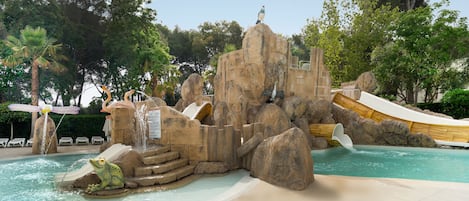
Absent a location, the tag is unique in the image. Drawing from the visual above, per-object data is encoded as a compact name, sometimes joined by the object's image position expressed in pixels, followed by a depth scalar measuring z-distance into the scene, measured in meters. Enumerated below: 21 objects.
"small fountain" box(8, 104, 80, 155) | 11.68
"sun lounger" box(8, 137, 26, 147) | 13.66
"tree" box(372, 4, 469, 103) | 21.12
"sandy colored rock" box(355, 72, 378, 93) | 20.68
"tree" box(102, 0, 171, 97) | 19.67
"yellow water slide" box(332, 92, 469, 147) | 14.89
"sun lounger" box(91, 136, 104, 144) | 15.60
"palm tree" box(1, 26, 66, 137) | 14.33
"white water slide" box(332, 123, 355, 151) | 13.89
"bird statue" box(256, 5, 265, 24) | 15.09
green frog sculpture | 6.48
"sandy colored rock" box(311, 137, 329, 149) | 13.66
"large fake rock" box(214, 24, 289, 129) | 14.30
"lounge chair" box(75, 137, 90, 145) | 15.20
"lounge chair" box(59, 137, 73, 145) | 14.59
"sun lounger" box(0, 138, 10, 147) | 13.68
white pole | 11.63
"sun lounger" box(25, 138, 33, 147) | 13.74
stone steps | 7.02
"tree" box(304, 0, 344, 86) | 26.42
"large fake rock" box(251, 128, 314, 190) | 6.18
